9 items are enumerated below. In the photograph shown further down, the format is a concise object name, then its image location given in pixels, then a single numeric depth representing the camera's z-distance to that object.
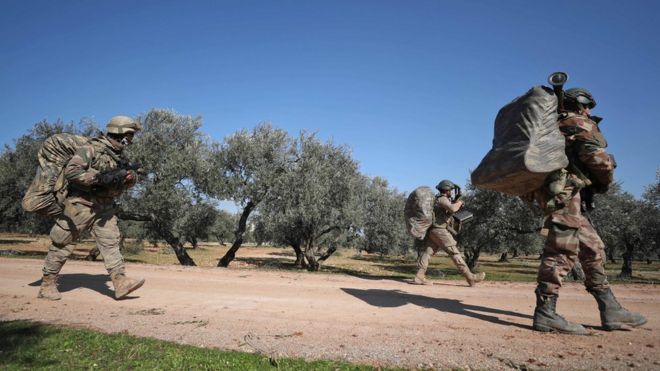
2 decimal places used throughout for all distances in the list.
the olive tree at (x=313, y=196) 18.19
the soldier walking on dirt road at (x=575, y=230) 4.59
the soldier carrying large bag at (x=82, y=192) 6.27
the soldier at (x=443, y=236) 9.13
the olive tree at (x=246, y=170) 17.97
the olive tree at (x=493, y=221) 22.94
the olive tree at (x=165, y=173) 16.33
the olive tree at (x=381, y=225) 26.95
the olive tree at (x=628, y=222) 25.14
